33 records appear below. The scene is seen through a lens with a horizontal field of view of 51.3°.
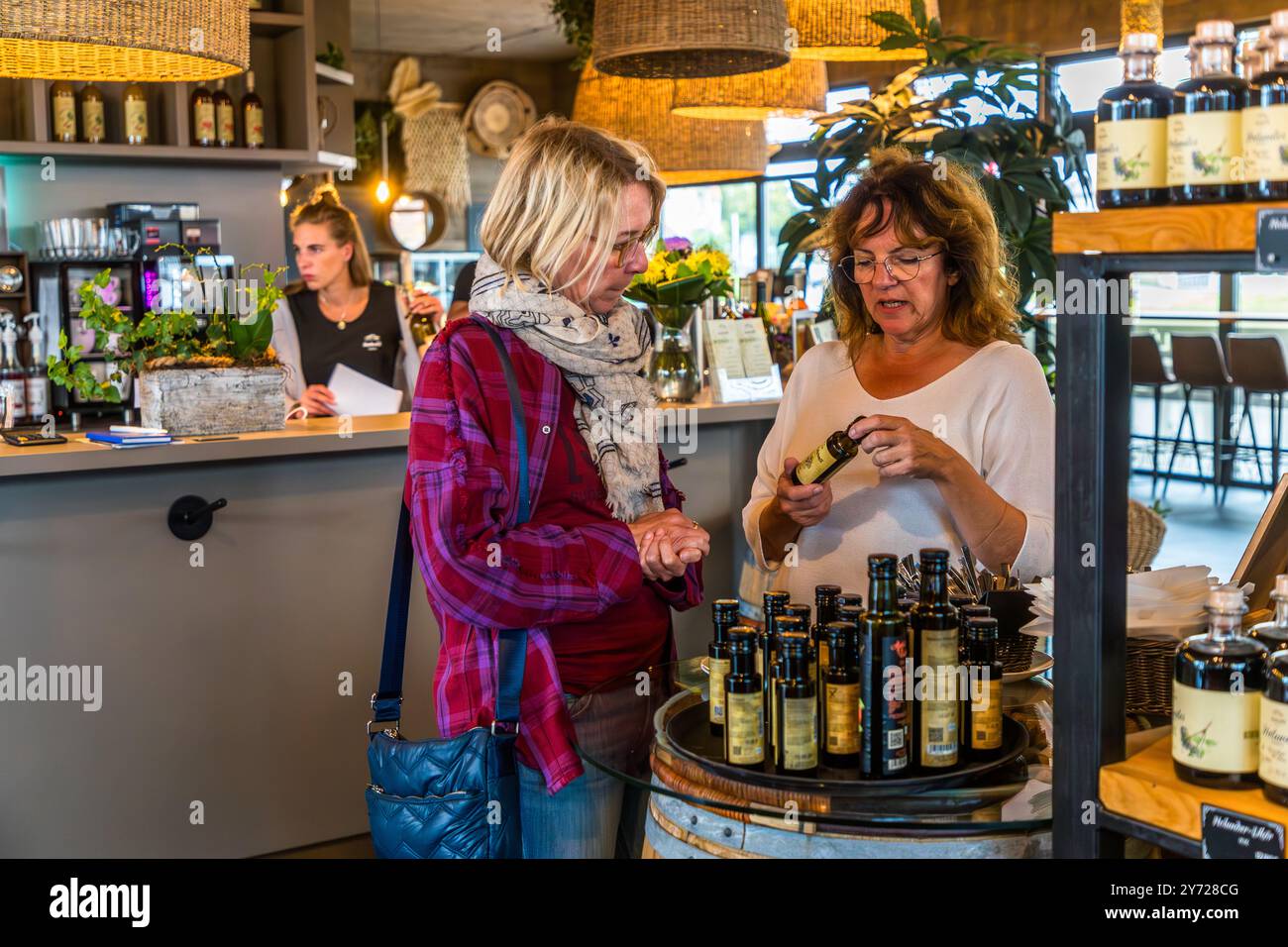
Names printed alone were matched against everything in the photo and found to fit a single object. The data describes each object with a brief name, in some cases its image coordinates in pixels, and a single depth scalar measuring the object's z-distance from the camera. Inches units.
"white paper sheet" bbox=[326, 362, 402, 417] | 150.4
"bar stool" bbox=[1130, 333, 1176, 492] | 369.1
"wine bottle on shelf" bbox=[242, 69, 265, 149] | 226.4
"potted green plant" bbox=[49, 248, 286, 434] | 113.9
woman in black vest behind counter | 178.7
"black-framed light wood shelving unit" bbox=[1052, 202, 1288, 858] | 46.1
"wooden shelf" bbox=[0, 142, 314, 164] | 207.9
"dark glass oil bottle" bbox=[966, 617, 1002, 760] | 60.9
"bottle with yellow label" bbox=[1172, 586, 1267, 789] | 45.7
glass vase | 146.3
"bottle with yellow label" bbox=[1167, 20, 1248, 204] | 44.6
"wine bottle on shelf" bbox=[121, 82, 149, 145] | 213.5
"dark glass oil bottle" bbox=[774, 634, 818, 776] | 58.0
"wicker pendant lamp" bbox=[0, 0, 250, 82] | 89.0
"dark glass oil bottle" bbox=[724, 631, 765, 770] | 59.5
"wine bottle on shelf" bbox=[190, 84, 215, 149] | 219.5
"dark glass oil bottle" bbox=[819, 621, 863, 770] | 58.5
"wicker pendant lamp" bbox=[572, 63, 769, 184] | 177.0
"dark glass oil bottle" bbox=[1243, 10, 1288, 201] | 42.8
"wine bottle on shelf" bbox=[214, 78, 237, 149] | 222.5
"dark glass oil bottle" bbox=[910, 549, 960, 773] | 58.0
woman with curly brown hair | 89.6
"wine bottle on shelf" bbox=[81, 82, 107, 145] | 213.0
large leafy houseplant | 149.4
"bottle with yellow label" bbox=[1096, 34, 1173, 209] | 46.5
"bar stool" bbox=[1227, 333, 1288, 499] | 327.9
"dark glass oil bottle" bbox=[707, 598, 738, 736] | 62.2
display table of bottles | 56.2
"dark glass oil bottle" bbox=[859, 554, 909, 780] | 57.2
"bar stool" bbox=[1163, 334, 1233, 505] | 349.7
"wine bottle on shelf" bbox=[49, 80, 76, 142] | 209.8
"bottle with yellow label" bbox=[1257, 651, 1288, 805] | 43.9
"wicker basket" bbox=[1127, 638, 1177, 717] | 60.4
